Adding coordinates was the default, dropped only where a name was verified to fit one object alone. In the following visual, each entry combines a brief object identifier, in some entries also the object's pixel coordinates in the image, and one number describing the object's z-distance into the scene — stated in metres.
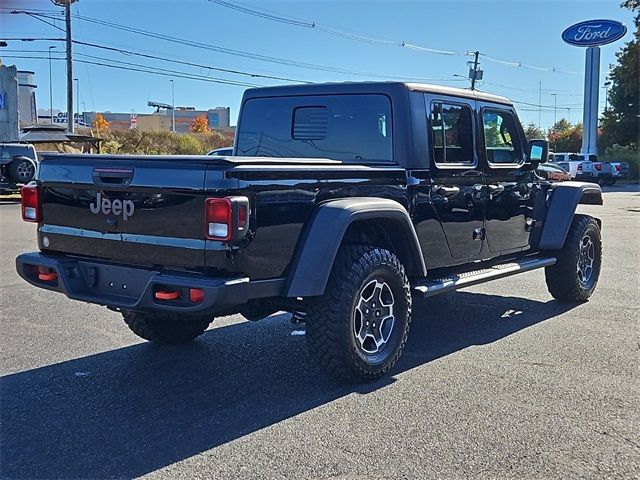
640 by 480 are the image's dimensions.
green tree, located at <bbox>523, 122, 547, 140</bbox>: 69.76
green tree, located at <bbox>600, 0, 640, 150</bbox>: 40.66
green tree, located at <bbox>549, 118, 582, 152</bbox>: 62.28
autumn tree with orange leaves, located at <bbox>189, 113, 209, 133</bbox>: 80.51
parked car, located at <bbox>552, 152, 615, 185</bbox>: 36.16
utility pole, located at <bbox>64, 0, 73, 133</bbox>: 30.81
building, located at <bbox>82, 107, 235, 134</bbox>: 92.44
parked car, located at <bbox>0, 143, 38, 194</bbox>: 20.28
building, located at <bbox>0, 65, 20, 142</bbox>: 25.19
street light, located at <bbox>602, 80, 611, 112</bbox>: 50.76
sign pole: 45.34
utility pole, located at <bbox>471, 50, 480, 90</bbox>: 55.56
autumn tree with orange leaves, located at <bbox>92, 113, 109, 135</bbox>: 63.76
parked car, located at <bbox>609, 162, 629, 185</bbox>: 37.56
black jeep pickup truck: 3.98
